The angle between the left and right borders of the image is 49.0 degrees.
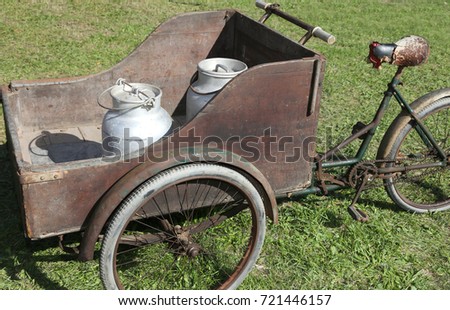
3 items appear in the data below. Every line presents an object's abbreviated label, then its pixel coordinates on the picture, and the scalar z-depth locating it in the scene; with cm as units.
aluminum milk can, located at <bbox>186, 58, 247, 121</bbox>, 279
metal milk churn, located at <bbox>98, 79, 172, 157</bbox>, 258
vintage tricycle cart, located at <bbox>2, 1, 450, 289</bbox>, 220
